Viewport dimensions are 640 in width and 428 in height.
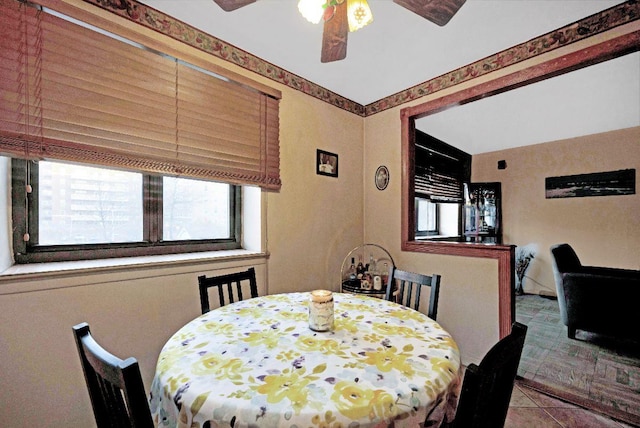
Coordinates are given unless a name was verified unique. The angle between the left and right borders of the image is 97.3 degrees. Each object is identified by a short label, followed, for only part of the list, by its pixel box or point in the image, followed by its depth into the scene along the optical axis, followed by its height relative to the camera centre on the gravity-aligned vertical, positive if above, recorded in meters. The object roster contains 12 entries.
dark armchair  2.54 -0.79
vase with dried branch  4.73 -0.80
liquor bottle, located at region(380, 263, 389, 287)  2.89 -0.59
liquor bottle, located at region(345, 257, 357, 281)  2.80 -0.59
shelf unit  2.54 -0.48
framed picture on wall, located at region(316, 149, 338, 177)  2.71 +0.52
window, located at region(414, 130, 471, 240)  3.88 +0.45
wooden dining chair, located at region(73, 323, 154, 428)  0.55 -0.37
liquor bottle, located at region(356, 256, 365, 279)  2.82 -0.56
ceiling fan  1.17 +0.91
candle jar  1.15 -0.39
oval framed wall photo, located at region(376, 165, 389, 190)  2.98 +0.41
